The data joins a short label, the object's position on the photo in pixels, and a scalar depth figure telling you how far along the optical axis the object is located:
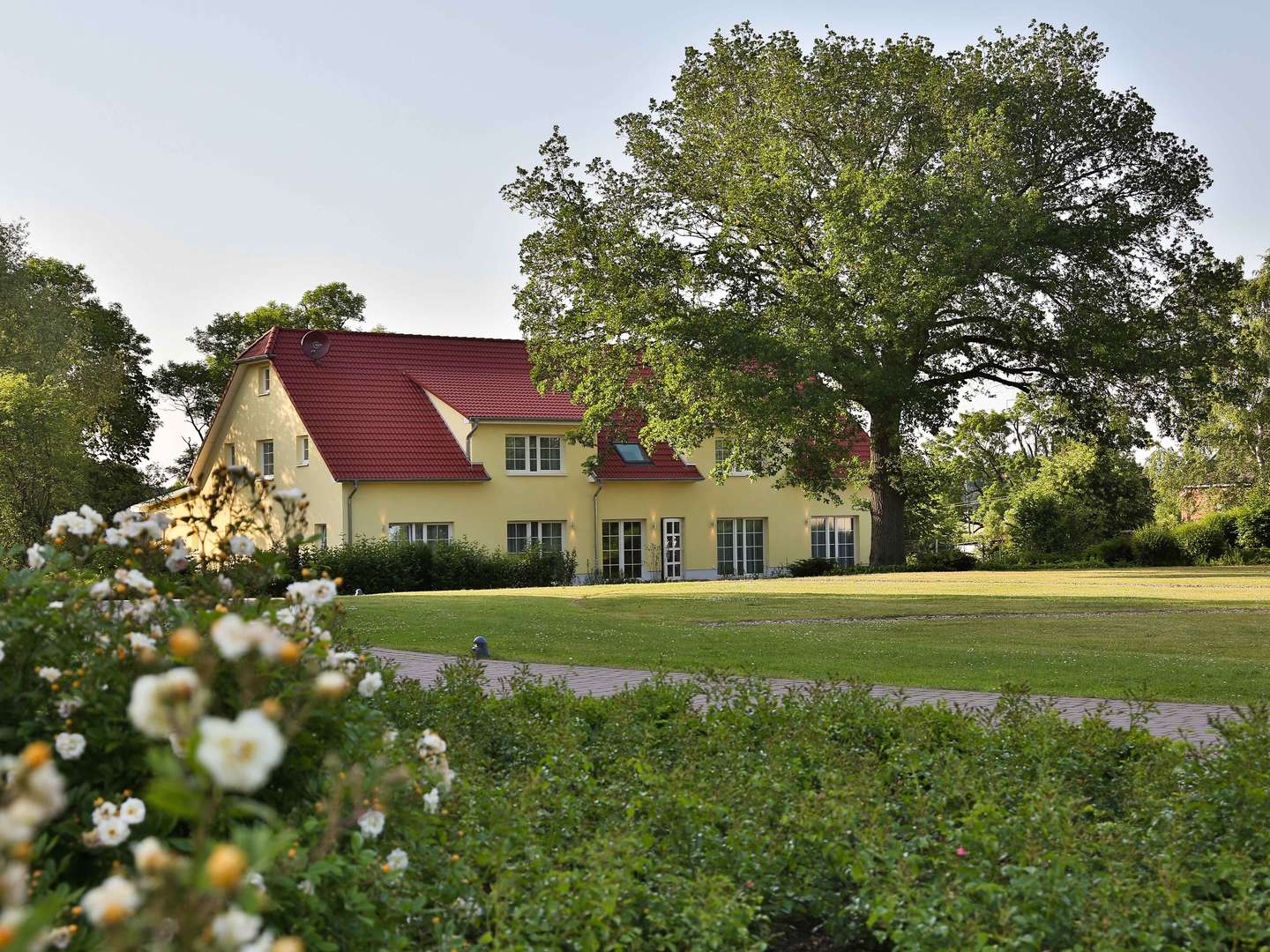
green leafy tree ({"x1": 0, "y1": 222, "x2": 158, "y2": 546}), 39.56
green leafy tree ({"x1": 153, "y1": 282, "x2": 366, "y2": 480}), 51.62
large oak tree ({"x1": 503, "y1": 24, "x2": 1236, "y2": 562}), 29.27
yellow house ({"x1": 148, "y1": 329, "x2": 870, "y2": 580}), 35.03
